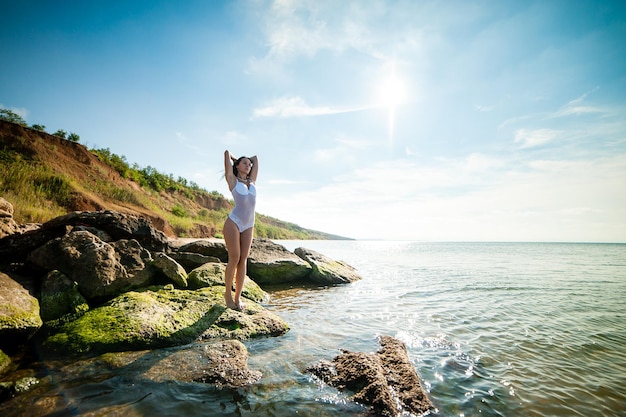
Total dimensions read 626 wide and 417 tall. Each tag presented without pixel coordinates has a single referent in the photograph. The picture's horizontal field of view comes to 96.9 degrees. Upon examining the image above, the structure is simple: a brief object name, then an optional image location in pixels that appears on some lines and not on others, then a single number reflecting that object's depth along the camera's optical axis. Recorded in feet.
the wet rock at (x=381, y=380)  9.34
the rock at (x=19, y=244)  18.25
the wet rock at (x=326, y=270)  36.37
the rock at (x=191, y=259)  26.63
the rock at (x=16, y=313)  11.90
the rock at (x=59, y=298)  14.57
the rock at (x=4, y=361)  10.35
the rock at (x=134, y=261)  18.75
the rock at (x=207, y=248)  32.07
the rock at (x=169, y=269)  20.16
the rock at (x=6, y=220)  20.60
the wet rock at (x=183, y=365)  10.45
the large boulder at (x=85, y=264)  16.78
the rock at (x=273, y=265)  33.19
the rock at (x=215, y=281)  21.99
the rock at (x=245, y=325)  15.17
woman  16.75
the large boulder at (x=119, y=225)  22.76
